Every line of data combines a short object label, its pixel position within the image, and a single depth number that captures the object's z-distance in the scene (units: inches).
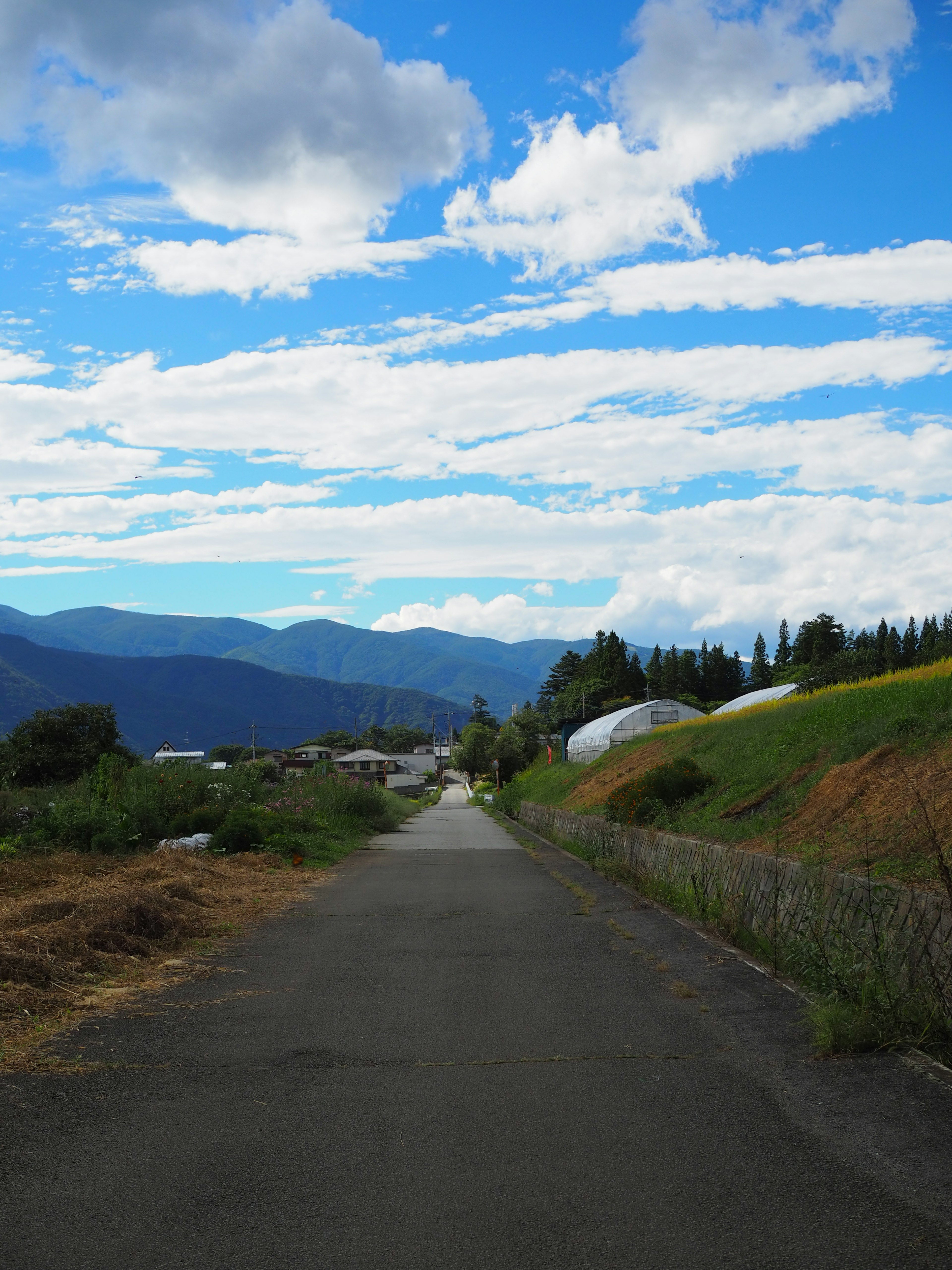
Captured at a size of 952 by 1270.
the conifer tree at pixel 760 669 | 4495.6
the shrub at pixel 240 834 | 776.3
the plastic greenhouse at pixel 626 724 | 1984.5
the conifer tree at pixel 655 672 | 4325.8
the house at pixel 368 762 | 5531.5
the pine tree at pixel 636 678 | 4205.2
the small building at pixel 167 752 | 3917.8
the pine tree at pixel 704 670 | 4443.9
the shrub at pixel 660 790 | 671.1
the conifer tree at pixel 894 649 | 3506.4
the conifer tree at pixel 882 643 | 3459.6
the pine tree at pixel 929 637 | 3371.1
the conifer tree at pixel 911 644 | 3757.4
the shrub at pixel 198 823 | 812.6
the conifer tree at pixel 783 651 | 4493.1
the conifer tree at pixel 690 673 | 4355.3
